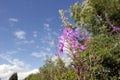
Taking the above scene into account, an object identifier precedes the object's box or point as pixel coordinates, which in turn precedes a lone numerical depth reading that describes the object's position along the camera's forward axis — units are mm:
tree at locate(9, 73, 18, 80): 25105
